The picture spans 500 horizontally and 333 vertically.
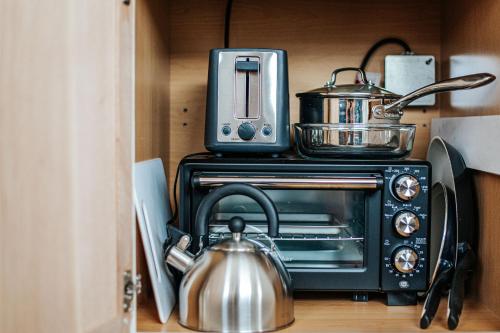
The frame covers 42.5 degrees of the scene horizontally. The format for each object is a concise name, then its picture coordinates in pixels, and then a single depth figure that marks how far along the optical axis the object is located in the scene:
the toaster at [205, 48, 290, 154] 1.23
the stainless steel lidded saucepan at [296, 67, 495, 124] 1.17
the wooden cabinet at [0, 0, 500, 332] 0.69
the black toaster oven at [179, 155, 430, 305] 1.11
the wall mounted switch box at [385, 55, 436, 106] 1.45
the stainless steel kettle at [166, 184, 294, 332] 0.96
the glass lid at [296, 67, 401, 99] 1.17
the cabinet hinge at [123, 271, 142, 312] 0.77
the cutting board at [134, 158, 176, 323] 1.03
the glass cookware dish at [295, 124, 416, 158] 1.16
